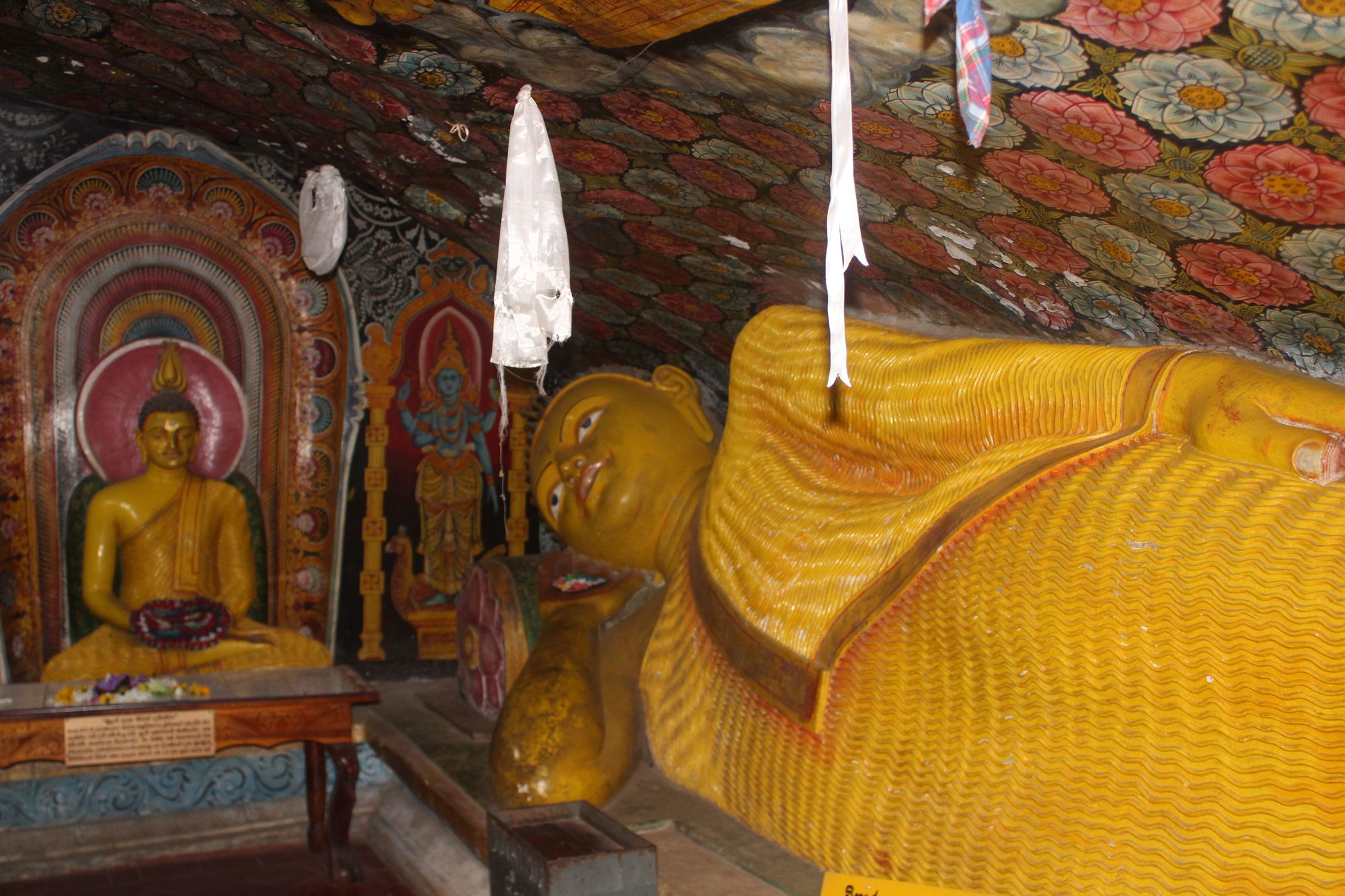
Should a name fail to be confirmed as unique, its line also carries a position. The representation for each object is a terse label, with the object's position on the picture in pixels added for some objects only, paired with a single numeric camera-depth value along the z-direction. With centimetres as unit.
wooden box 240
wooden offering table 357
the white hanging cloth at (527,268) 247
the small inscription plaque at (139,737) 360
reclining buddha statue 186
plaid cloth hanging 167
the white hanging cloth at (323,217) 410
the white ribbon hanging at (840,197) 171
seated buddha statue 452
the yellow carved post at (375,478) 500
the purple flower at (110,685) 377
